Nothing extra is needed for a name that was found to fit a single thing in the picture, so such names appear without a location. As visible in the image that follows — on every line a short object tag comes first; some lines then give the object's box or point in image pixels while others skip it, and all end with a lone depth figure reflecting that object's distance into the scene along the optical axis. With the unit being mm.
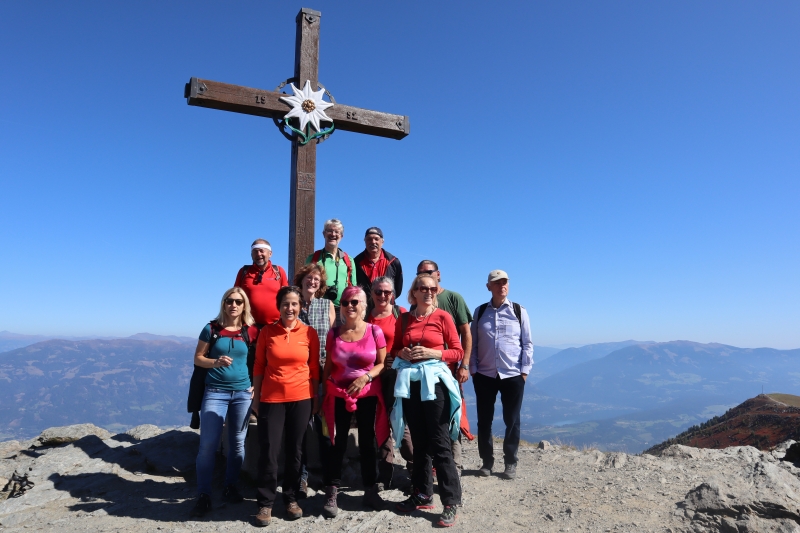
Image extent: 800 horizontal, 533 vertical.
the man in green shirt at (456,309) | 5578
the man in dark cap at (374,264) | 5848
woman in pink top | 4578
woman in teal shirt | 4781
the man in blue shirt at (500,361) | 5691
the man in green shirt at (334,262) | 5641
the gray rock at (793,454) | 6488
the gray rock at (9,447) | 7152
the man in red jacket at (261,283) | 5414
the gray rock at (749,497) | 4219
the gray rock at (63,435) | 7082
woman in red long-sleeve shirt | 4480
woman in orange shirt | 4457
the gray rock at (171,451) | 6109
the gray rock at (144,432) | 7406
